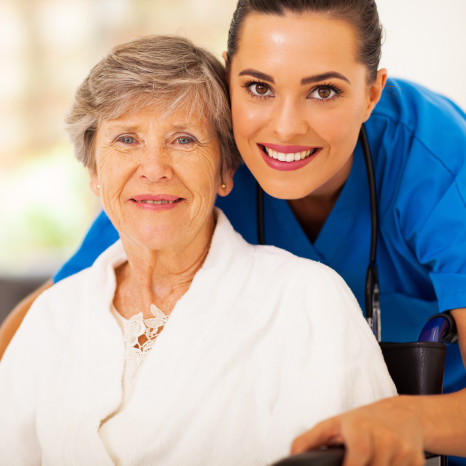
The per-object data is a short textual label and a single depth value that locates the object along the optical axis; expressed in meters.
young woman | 1.43
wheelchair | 1.34
